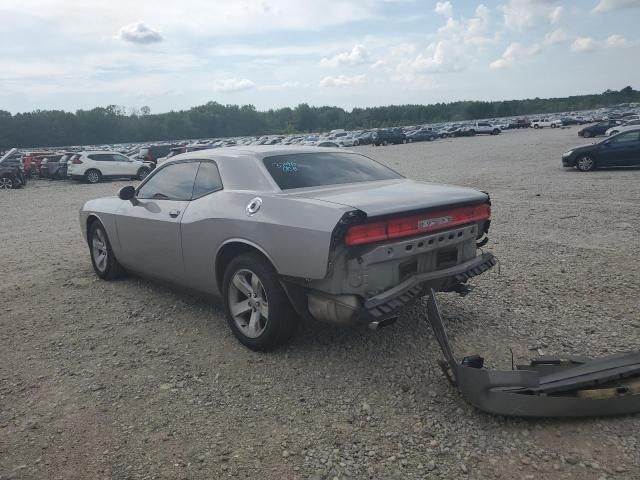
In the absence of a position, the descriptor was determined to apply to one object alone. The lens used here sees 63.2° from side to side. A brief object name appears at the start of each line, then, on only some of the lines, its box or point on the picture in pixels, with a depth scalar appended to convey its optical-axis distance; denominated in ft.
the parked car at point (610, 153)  53.26
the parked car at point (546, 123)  236.22
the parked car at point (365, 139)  184.56
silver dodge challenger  11.24
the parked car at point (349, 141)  176.49
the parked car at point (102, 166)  79.41
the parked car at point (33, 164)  91.09
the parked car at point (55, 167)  83.82
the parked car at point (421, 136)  188.24
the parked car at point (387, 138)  175.73
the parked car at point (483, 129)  206.28
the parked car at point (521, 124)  255.91
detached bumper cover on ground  9.34
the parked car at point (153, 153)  97.09
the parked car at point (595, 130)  126.93
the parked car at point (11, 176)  74.33
